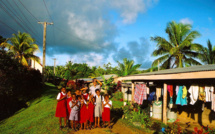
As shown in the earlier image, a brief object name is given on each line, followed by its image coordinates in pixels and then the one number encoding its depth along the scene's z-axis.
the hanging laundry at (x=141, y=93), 10.27
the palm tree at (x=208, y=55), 22.19
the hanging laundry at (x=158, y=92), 10.02
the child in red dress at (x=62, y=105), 6.86
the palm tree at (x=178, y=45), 21.69
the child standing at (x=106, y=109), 7.23
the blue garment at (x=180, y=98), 8.02
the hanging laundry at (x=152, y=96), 11.05
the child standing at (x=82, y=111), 7.07
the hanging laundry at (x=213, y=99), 6.56
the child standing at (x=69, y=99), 7.06
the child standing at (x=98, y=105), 7.13
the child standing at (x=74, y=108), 6.82
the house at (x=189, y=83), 6.03
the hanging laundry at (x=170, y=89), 8.81
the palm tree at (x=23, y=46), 24.68
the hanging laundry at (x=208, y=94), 6.78
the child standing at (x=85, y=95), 7.42
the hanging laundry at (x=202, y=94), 6.98
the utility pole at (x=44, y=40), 19.86
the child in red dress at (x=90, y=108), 7.13
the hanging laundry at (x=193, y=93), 7.20
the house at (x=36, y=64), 36.87
